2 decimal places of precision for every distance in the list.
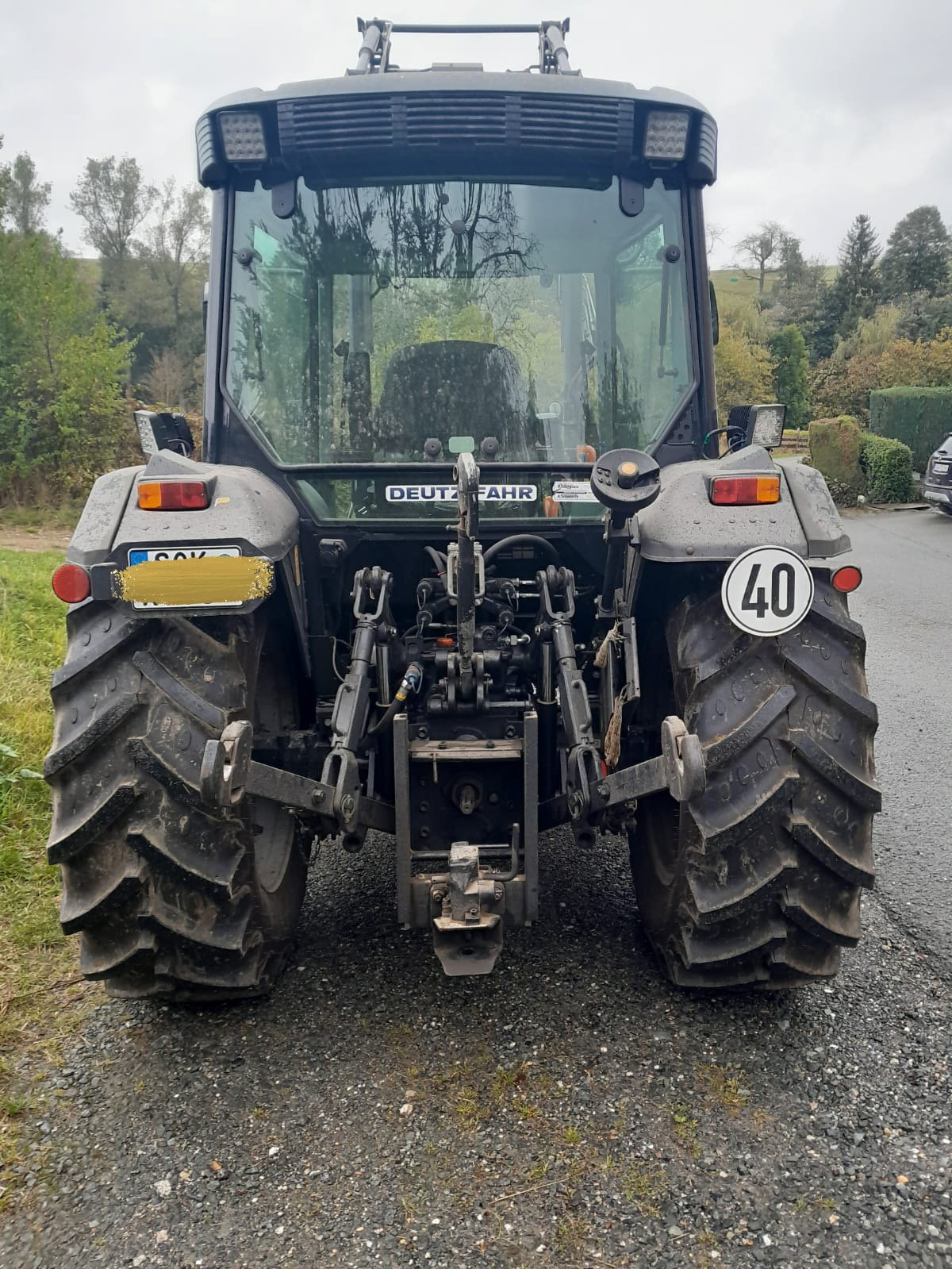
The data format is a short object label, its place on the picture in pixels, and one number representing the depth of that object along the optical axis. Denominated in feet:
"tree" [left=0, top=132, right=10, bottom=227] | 71.72
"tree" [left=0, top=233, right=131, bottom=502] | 64.28
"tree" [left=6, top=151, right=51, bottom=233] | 126.31
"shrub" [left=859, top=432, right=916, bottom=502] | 69.21
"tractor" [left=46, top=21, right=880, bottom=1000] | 8.21
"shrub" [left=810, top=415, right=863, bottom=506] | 70.49
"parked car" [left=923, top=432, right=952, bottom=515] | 56.13
